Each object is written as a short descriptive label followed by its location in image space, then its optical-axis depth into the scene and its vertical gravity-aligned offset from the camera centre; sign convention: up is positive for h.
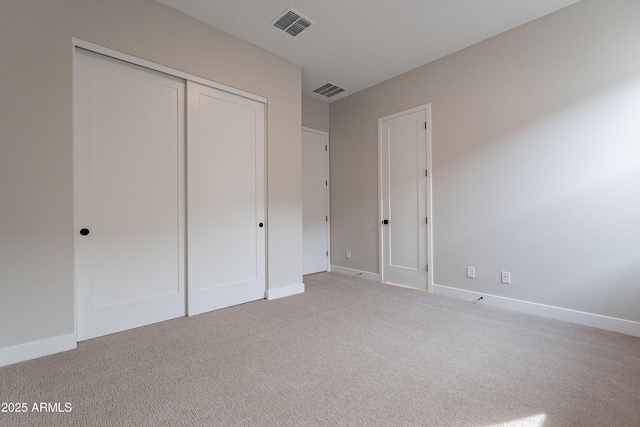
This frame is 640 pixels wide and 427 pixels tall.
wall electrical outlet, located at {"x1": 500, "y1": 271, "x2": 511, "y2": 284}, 3.06 -0.72
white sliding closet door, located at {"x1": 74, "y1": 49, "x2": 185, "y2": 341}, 2.29 +0.19
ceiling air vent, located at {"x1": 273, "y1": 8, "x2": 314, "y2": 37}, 2.76 +1.98
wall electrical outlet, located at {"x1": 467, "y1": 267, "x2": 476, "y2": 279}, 3.31 -0.72
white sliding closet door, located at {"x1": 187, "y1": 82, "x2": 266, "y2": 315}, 2.88 +0.17
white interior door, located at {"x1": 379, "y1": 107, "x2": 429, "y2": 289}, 3.79 +0.22
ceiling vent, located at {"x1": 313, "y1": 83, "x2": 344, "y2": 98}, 4.42 +2.02
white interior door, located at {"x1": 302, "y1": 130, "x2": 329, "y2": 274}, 4.75 +0.22
